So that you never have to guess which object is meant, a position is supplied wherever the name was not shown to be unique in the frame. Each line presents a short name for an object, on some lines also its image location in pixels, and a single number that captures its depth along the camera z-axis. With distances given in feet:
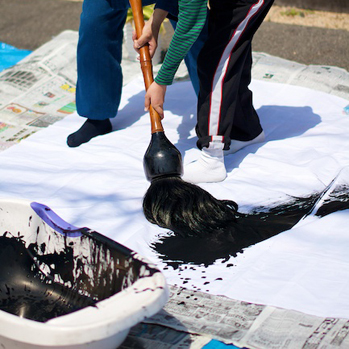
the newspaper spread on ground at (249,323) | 8.55
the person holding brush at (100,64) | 11.98
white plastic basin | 7.55
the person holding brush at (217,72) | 10.57
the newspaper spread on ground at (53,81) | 13.47
